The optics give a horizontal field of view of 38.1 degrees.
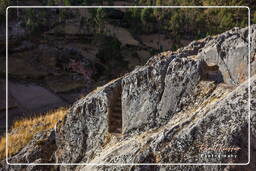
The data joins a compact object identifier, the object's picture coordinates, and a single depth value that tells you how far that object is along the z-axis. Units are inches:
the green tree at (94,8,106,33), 3142.2
